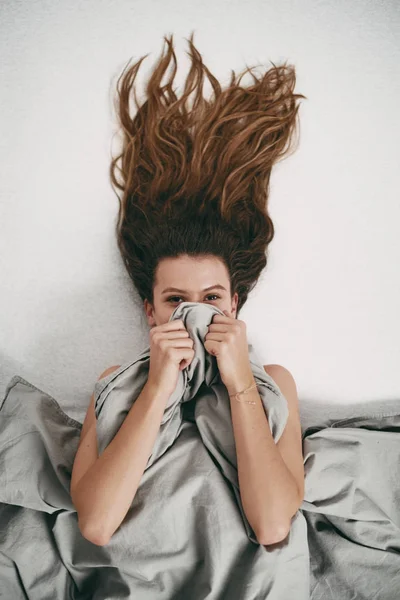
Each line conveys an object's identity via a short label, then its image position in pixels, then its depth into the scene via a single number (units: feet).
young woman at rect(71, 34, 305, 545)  3.50
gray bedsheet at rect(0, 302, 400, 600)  2.74
